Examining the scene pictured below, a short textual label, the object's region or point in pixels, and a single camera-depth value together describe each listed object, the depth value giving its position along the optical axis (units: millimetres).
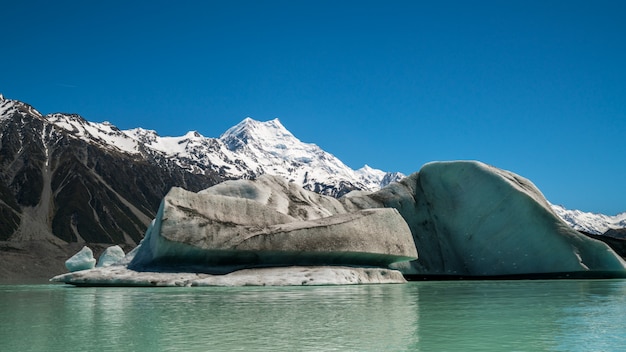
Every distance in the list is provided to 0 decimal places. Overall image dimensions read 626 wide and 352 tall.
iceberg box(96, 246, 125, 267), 38469
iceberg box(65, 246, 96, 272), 38375
